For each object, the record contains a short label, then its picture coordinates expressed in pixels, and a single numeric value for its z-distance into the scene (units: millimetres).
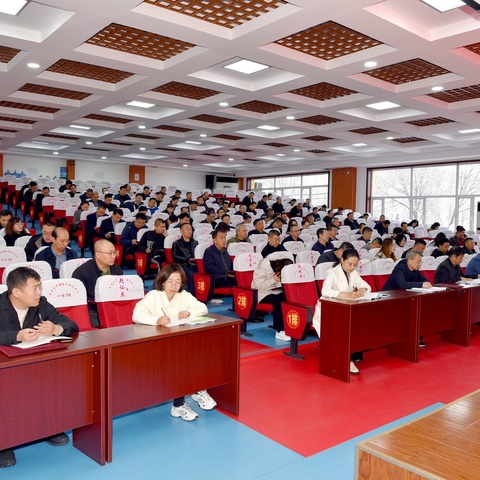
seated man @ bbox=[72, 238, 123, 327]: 4266
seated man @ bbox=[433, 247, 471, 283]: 6230
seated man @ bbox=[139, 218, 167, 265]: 7902
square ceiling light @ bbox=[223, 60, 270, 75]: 8000
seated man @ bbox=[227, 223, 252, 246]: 7934
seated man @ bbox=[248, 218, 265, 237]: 9825
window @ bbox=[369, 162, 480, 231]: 16156
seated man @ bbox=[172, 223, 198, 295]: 7215
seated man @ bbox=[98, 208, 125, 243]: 8977
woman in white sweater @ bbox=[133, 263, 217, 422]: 3457
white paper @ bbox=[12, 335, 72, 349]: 2607
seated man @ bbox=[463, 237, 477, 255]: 9474
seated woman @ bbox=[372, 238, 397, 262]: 7492
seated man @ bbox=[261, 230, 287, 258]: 6984
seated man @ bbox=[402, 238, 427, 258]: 7441
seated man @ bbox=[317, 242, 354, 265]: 6625
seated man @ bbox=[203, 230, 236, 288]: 6660
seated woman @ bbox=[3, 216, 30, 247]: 6863
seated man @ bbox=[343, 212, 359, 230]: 14086
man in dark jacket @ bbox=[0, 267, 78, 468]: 2770
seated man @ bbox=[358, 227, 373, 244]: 10256
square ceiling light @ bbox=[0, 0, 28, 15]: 5938
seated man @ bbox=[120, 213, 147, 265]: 8383
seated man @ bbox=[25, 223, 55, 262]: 6027
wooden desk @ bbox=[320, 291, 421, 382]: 4398
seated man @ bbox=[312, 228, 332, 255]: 8070
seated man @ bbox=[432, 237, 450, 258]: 8734
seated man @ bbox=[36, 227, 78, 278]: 5324
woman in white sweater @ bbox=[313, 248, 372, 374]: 4652
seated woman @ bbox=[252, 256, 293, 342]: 5613
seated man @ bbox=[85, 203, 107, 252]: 9359
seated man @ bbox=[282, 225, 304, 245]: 8766
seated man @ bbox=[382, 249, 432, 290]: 5536
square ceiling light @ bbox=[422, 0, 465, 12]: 5508
